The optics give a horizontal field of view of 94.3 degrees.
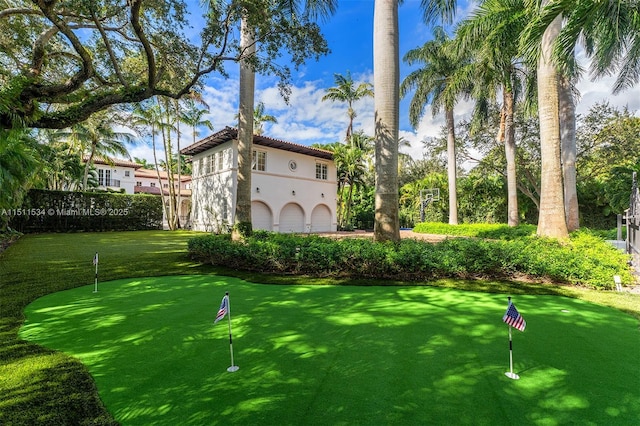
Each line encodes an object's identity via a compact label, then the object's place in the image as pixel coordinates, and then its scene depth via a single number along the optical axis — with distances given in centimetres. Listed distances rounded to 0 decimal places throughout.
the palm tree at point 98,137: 2406
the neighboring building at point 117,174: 3838
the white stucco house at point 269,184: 2114
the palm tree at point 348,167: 2475
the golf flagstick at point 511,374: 293
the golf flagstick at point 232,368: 312
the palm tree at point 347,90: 2823
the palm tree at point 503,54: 1177
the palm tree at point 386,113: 885
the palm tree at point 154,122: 2422
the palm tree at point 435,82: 2144
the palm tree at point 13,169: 873
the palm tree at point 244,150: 1109
